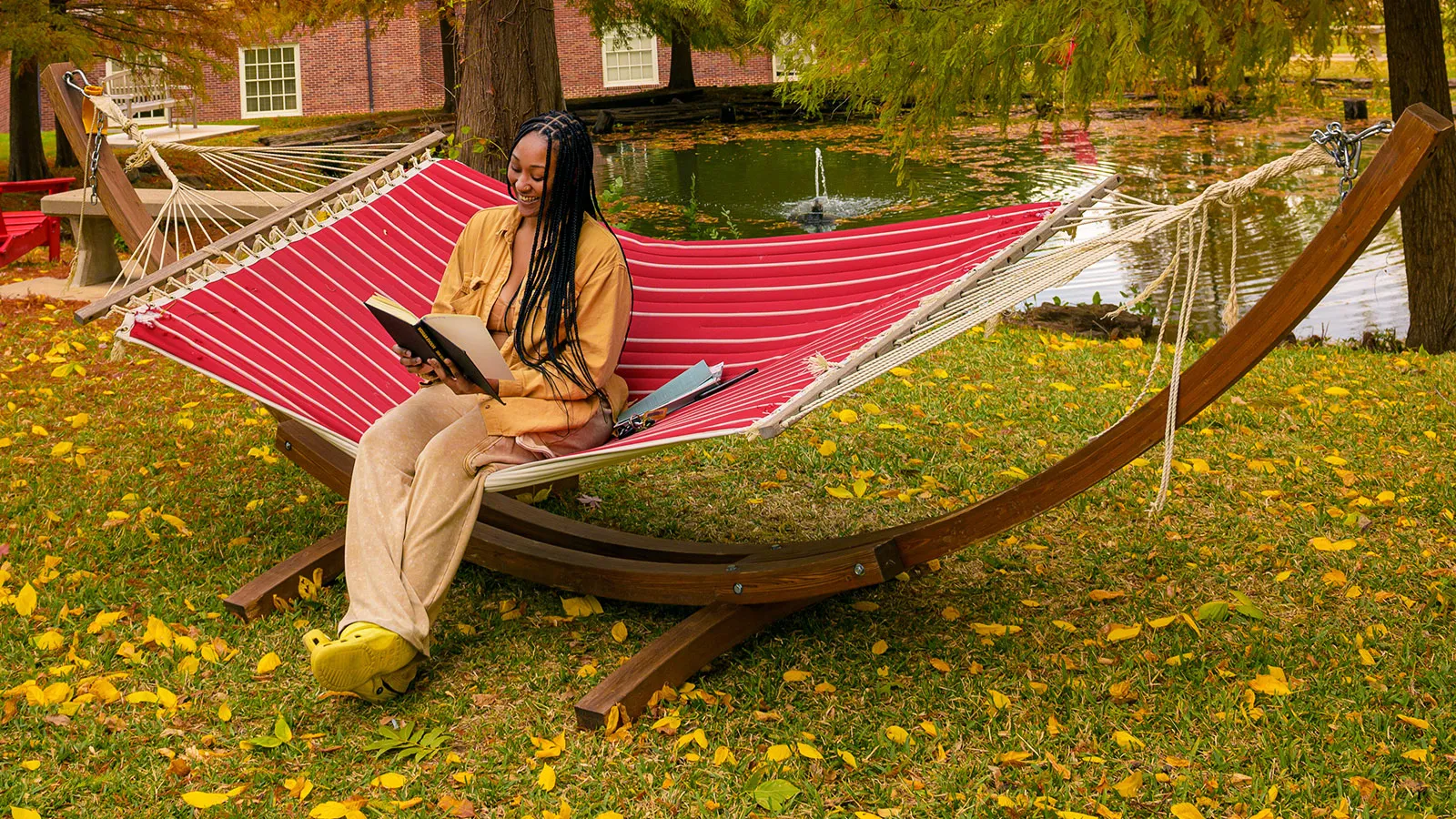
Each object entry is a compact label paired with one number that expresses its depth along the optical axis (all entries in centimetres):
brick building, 2131
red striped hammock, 262
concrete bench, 630
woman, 239
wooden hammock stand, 182
